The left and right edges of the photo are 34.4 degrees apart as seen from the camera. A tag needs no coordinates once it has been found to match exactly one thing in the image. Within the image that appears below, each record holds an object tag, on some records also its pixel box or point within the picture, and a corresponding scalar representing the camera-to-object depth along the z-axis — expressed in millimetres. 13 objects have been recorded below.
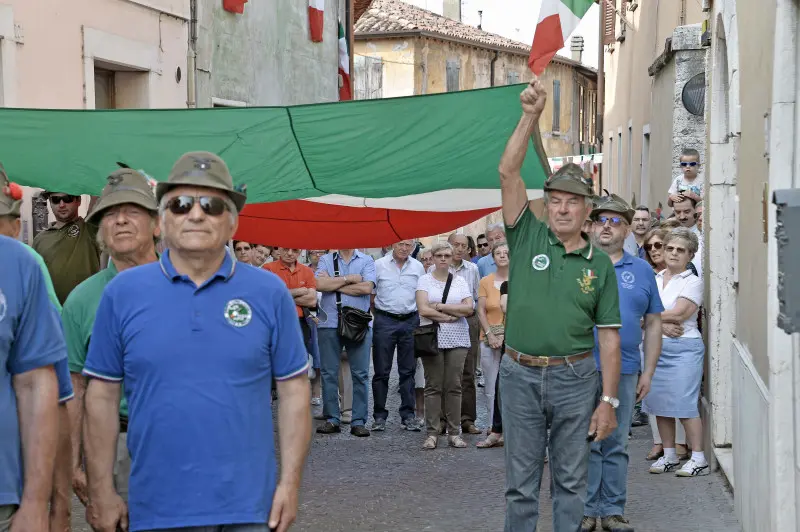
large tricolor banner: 8109
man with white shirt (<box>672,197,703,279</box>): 12203
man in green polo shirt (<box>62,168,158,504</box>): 4902
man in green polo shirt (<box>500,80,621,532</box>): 6348
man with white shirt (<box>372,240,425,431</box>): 12500
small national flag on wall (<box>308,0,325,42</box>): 21875
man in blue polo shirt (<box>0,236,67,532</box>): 3793
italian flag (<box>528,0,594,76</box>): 7289
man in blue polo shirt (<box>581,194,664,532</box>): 7789
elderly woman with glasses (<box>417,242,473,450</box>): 11750
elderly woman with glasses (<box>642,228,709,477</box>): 9992
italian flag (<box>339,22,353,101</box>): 24109
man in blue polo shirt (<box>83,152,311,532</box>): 3859
